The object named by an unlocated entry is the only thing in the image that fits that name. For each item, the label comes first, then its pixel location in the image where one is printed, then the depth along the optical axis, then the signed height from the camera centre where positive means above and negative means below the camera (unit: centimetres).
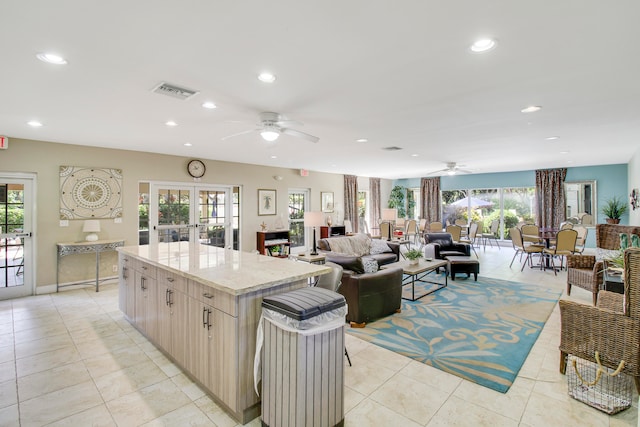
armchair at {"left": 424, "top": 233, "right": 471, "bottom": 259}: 641 -68
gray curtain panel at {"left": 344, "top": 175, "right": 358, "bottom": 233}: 1050 +57
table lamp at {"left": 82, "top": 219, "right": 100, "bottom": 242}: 516 -18
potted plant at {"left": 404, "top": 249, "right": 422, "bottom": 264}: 509 -67
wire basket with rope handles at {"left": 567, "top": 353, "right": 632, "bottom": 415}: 217 -132
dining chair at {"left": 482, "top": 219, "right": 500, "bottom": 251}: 1016 -66
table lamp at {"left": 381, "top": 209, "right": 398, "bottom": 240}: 885 +1
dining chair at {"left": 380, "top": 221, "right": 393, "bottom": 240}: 874 -42
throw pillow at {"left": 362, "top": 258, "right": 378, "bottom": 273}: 381 -62
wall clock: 661 +104
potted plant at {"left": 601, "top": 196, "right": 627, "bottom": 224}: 737 +13
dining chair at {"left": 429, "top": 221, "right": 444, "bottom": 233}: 938 -36
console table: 490 -50
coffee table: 463 -82
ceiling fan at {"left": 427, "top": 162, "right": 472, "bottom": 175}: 774 +120
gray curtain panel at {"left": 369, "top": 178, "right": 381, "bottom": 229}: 1174 +48
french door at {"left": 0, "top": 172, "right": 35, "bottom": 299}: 474 -25
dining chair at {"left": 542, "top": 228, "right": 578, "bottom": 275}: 609 -55
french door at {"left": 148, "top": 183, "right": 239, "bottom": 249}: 626 +6
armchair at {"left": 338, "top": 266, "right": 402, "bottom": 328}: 361 -93
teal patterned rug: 277 -130
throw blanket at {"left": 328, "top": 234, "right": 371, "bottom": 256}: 616 -60
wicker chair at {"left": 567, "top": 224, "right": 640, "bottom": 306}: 414 -78
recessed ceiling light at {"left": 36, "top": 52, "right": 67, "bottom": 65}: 215 +112
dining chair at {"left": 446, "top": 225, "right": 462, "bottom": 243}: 795 -44
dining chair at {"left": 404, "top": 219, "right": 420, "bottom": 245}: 1024 -42
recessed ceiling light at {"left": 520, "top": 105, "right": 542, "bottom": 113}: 329 +115
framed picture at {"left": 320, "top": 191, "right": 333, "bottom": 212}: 970 +48
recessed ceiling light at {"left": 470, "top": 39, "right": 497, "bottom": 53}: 198 +111
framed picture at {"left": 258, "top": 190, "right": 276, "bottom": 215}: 800 +37
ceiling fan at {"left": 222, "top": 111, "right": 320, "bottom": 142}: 348 +103
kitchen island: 201 -69
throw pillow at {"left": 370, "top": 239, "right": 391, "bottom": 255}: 676 -71
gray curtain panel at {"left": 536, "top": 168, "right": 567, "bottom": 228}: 918 +52
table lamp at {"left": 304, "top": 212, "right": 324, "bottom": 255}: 563 -6
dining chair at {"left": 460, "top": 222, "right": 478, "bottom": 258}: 916 -50
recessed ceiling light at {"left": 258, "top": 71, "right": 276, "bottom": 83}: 248 +113
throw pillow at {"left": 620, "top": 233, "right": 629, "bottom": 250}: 329 -27
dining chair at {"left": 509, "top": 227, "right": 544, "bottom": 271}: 660 -66
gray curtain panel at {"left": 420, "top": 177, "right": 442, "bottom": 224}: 1157 +62
